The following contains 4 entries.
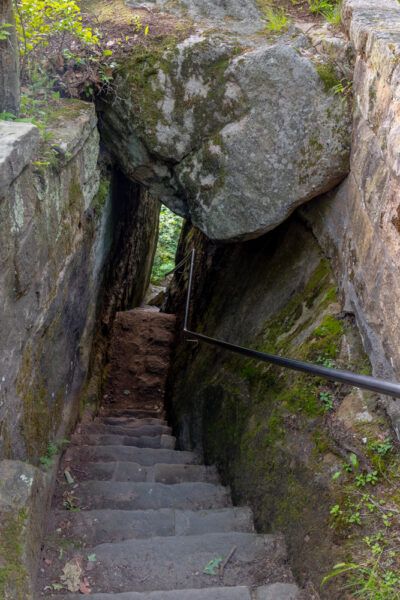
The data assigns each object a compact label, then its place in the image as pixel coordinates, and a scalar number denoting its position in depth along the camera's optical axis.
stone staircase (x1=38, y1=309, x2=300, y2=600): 2.27
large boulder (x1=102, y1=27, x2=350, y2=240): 3.36
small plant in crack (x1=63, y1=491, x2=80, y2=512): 2.93
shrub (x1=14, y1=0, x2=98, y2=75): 3.16
